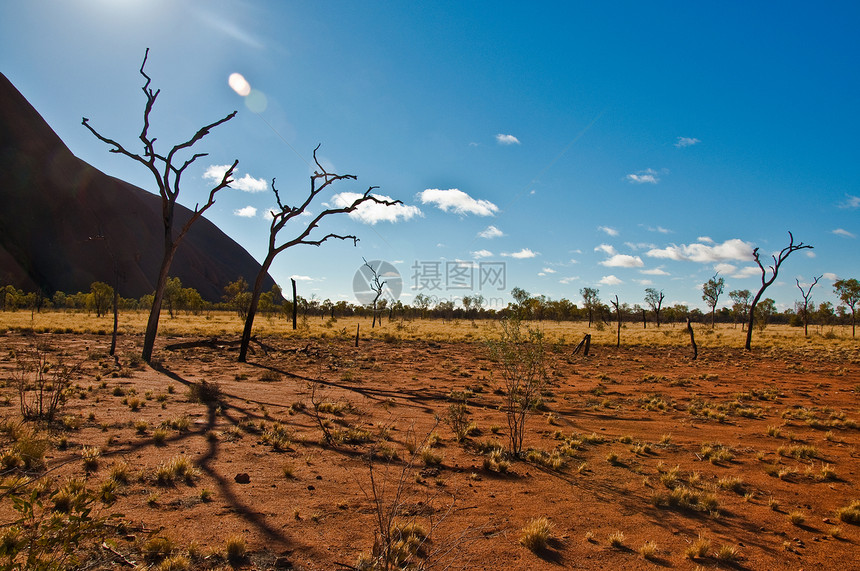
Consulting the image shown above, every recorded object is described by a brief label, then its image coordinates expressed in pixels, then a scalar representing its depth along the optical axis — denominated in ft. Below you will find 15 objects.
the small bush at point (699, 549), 16.79
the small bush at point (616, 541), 17.61
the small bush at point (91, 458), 20.47
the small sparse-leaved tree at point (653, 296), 235.20
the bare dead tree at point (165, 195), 52.75
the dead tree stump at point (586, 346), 97.43
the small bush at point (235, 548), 14.80
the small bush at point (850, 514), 20.52
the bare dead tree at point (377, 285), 172.76
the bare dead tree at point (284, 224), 62.39
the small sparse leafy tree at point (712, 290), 242.60
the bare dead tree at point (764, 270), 100.02
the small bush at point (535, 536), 16.90
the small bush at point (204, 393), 37.73
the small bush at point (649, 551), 16.78
